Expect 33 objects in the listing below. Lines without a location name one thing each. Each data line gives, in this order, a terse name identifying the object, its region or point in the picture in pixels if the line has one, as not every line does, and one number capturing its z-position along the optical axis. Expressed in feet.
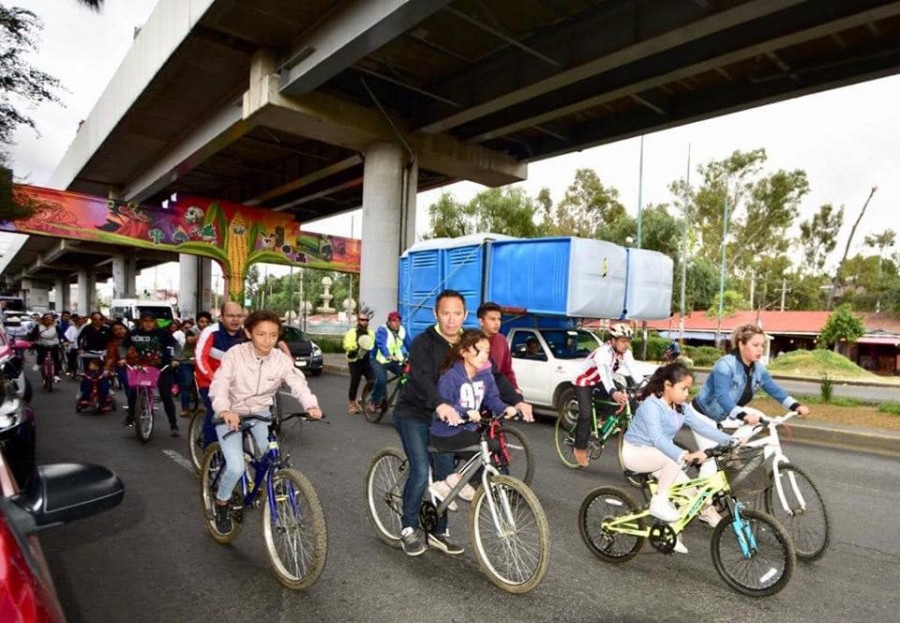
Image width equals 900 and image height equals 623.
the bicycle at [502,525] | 11.46
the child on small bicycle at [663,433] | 12.85
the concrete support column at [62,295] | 273.79
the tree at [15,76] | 40.37
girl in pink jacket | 13.17
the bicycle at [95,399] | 33.06
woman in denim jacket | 15.62
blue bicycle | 11.61
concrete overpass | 40.68
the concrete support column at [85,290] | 197.07
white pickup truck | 31.86
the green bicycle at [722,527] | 11.99
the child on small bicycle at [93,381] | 32.92
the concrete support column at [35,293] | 290.35
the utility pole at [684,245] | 105.19
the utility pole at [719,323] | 113.39
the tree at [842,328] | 103.40
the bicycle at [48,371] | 42.40
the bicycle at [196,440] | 20.46
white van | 73.41
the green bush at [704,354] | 104.47
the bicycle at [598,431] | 23.53
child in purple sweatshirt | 12.60
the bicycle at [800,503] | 14.17
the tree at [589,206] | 140.87
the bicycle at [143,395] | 25.61
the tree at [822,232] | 159.84
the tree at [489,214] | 122.11
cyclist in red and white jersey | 22.68
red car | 3.75
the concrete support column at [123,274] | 132.57
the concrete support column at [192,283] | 113.19
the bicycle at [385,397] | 32.12
